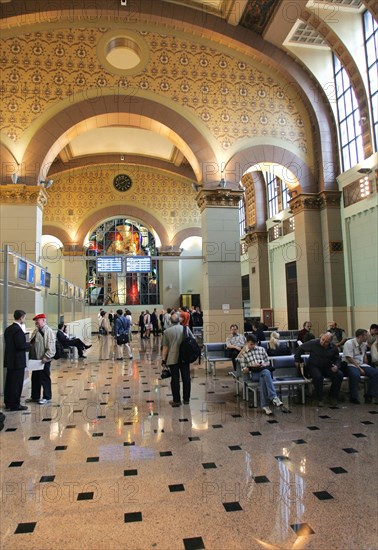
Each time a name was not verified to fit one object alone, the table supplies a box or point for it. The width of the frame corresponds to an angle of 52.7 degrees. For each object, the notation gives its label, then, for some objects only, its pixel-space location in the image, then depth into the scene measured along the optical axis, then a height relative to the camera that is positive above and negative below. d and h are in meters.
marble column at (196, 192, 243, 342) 12.38 +1.46
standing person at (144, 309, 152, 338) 19.09 -0.72
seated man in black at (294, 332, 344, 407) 6.16 -0.94
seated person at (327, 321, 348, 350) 10.14 -0.79
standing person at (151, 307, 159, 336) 20.19 -0.81
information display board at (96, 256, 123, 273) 15.56 +1.85
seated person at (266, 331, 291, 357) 7.02 -0.80
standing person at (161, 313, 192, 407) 6.13 -0.77
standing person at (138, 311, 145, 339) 19.62 -0.86
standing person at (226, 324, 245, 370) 8.47 -0.80
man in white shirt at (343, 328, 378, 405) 6.23 -1.07
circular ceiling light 12.48 +8.41
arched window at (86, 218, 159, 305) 24.50 +2.28
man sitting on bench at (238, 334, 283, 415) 5.78 -0.99
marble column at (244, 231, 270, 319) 19.86 +1.84
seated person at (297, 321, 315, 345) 8.23 -0.69
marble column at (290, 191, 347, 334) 13.05 +1.50
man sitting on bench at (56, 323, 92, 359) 10.32 -0.88
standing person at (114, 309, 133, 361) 11.09 -0.52
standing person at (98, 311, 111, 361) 12.19 -1.33
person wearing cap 6.38 -0.70
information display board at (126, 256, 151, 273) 15.80 +1.85
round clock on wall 22.73 +7.57
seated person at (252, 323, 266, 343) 9.15 -0.65
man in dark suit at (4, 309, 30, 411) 5.93 -0.77
